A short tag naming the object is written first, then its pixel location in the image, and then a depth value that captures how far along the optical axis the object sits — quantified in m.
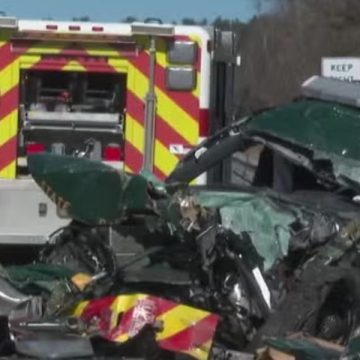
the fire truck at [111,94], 26.01
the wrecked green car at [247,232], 18.07
